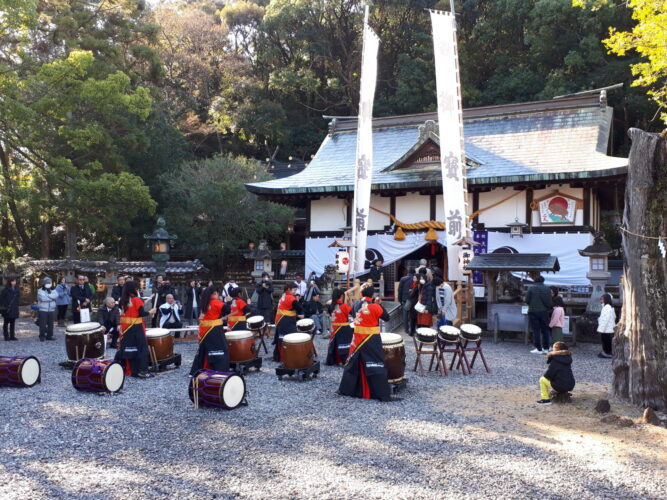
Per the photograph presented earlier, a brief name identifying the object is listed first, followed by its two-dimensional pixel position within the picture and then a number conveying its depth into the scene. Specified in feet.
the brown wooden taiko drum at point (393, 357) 26.73
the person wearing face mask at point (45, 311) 44.16
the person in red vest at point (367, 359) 25.30
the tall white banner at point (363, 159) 56.24
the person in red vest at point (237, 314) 33.14
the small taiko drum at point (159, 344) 31.27
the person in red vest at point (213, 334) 27.84
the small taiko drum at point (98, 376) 25.81
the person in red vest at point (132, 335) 29.45
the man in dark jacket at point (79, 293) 48.01
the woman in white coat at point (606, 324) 36.99
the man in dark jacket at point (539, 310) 38.17
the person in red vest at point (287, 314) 33.42
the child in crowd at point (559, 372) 24.39
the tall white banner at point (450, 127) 50.67
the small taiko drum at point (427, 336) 30.63
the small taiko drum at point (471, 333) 31.65
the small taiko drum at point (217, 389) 22.89
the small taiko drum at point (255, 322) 35.35
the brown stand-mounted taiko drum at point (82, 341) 31.94
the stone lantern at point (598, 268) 45.65
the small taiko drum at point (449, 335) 31.04
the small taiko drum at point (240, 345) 30.45
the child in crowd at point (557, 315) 39.22
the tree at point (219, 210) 70.59
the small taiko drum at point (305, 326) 33.45
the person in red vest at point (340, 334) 32.40
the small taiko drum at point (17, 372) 26.99
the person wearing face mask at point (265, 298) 41.32
